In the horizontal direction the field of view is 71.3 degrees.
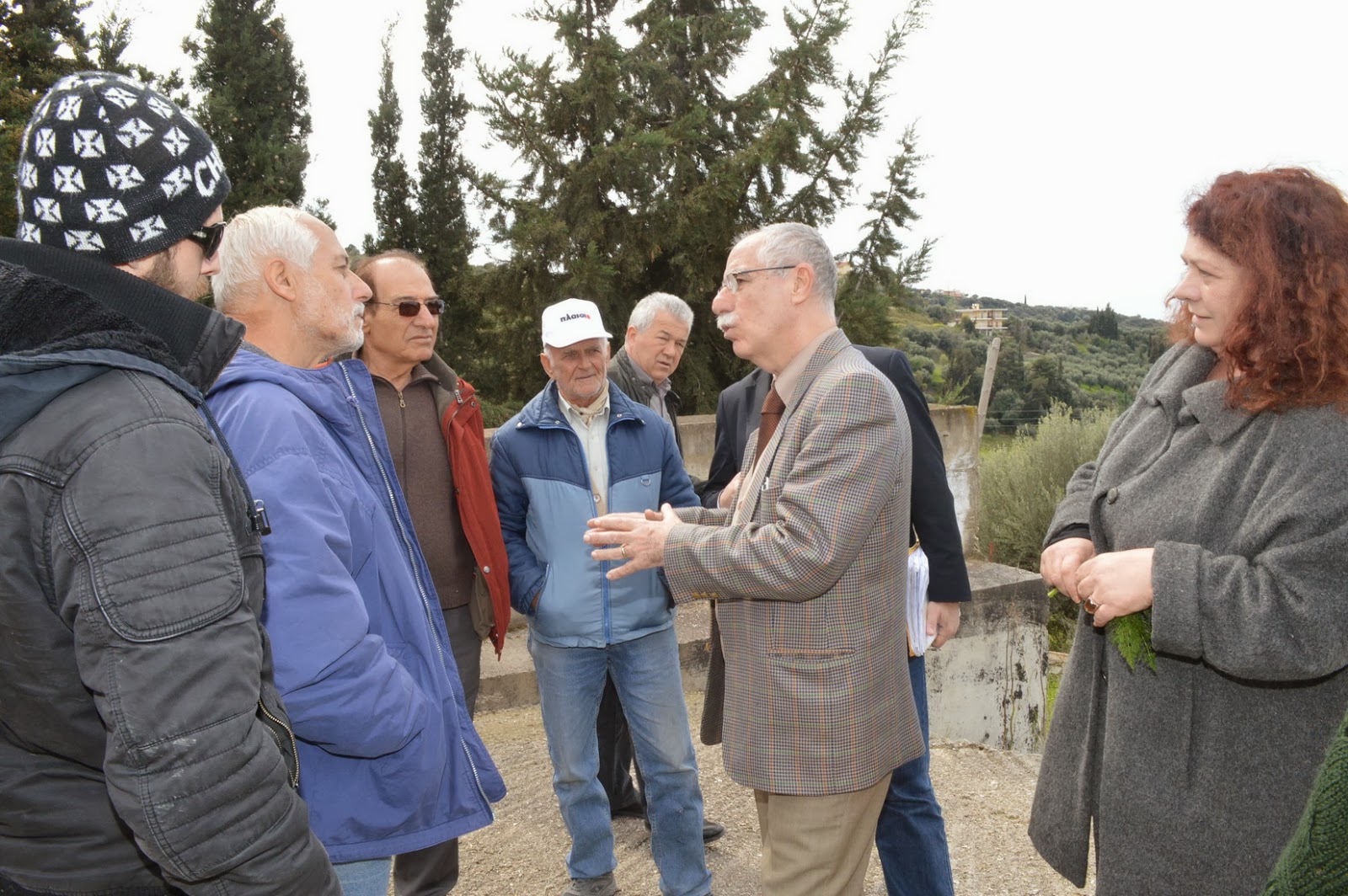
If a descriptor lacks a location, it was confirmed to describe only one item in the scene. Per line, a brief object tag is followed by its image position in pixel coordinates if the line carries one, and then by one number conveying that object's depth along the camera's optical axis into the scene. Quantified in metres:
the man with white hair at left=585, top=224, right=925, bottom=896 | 2.24
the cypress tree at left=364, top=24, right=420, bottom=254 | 12.90
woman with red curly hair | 1.77
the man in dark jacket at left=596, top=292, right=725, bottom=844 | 4.12
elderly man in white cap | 3.32
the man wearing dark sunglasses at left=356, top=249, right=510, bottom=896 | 3.21
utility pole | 13.35
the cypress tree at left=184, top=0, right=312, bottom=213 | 10.18
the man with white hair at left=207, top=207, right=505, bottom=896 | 1.69
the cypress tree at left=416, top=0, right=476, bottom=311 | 12.84
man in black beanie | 1.15
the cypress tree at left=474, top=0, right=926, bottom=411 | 9.57
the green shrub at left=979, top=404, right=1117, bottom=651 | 11.80
